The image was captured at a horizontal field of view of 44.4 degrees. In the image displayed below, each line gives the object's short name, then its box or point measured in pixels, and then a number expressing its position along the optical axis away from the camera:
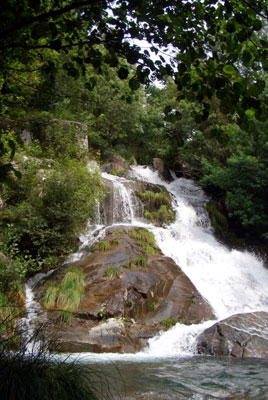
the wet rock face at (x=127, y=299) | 8.07
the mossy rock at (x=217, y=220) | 18.11
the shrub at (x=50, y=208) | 10.90
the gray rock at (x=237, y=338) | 7.73
